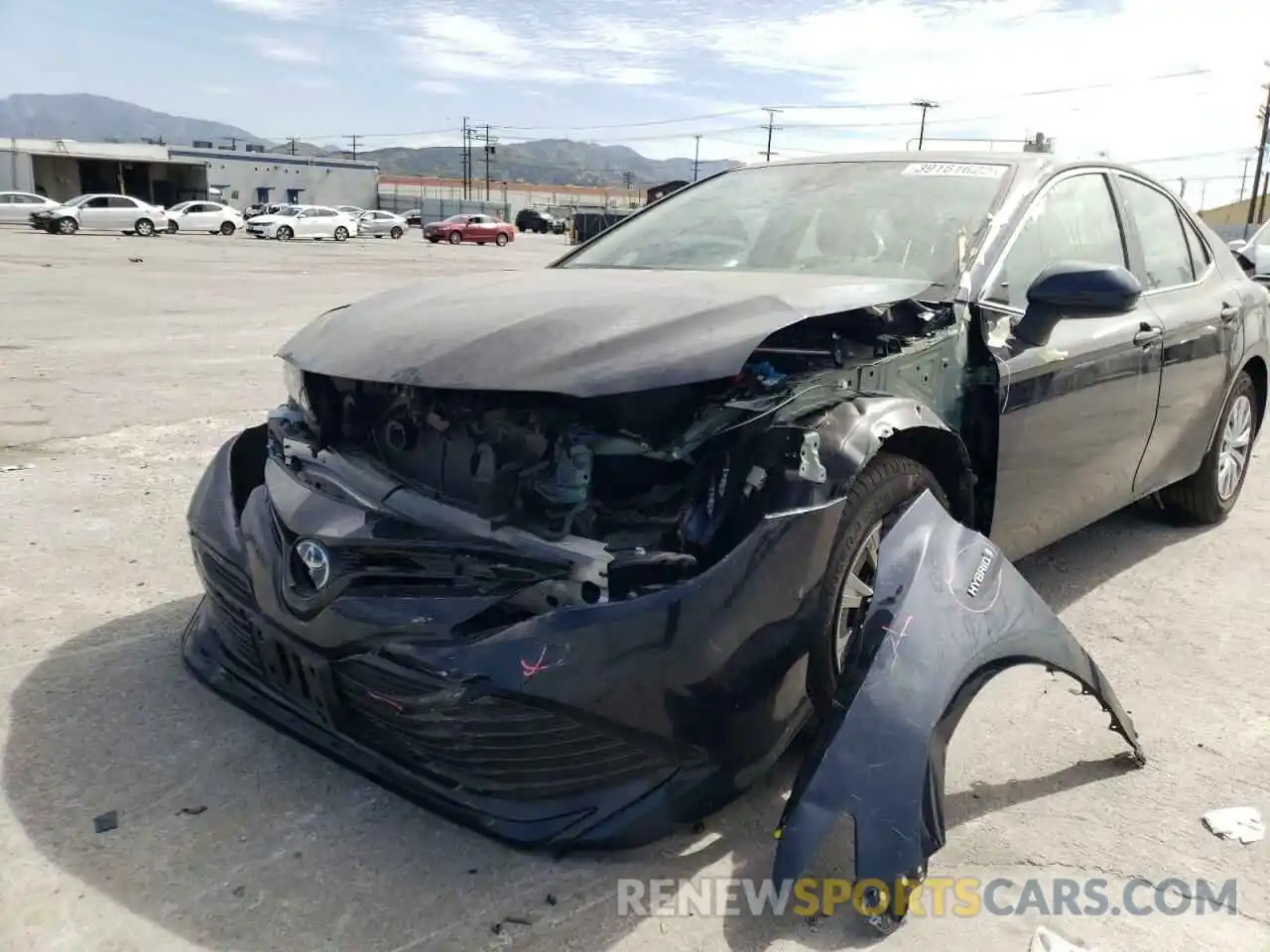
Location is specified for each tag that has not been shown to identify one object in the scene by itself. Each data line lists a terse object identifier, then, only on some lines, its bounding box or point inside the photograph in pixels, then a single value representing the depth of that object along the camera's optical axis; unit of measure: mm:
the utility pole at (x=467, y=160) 94812
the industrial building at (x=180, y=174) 60719
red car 45250
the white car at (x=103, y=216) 35656
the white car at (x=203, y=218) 40062
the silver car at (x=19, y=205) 38750
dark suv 63719
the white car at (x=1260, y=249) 11727
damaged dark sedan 2160
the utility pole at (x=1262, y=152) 49969
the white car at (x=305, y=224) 40344
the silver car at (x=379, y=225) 47781
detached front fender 2127
